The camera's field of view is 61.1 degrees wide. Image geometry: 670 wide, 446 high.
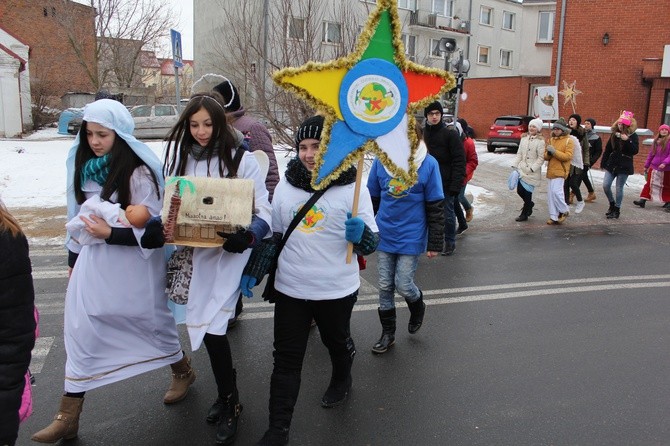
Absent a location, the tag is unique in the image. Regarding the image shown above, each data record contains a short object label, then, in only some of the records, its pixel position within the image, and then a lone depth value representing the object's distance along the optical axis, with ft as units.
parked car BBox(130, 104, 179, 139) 75.36
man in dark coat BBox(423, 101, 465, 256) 22.88
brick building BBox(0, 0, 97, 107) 117.70
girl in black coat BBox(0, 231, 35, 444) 6.17
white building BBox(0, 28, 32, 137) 73.51
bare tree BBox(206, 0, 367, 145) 32.83
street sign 28.32
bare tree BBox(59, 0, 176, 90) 80.53
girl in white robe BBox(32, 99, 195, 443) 9.97
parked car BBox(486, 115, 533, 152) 72.02
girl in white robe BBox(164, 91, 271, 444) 9.98
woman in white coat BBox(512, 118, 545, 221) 31.24
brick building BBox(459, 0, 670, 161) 57.41
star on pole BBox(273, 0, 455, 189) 9.64
